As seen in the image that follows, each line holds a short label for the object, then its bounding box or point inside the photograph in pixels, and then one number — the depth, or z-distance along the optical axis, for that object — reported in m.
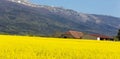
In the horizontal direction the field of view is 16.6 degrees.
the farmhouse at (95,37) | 115.65
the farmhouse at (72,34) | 116.94
